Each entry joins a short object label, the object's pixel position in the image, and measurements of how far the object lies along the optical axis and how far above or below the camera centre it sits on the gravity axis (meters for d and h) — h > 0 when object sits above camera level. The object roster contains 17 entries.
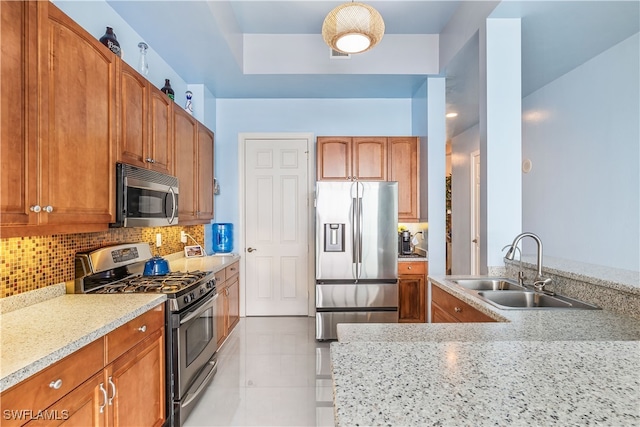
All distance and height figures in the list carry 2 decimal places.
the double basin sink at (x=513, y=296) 1.70 -0.46
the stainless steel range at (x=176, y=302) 1.92 -0.56
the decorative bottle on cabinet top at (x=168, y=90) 2.80 +1.08
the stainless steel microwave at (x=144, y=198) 1.90 +0.12
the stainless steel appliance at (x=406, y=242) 3.83 -0.31
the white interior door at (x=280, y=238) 4.11 -0.28
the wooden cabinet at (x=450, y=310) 1.68 -0.55
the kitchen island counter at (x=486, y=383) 0.59 -0.36
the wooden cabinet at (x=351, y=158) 3.81 +0.67
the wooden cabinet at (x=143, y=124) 1.97 +0.63
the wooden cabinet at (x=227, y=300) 2.96 -0.84
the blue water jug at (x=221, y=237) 3.91 -0.26
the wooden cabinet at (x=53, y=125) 1.25 +0.41
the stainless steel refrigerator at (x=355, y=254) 3.31 -0.39
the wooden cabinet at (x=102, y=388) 1.03 -0.66
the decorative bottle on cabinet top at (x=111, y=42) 2.01 +1.08
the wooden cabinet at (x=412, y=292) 3.58 -0.84
